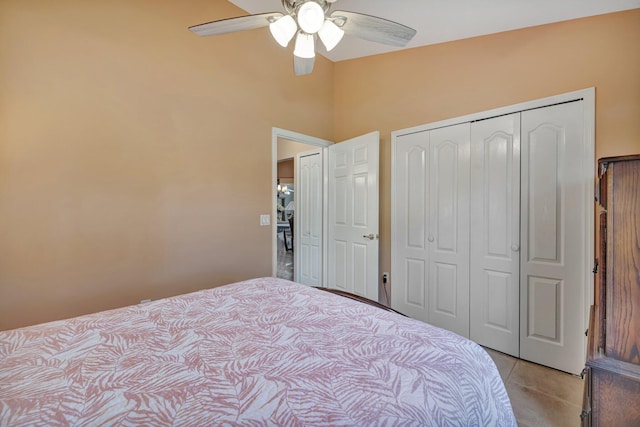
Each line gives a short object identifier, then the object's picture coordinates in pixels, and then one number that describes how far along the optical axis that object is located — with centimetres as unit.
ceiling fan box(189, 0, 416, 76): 149
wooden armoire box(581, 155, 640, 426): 81
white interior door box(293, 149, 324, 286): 373
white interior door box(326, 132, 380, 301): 295
